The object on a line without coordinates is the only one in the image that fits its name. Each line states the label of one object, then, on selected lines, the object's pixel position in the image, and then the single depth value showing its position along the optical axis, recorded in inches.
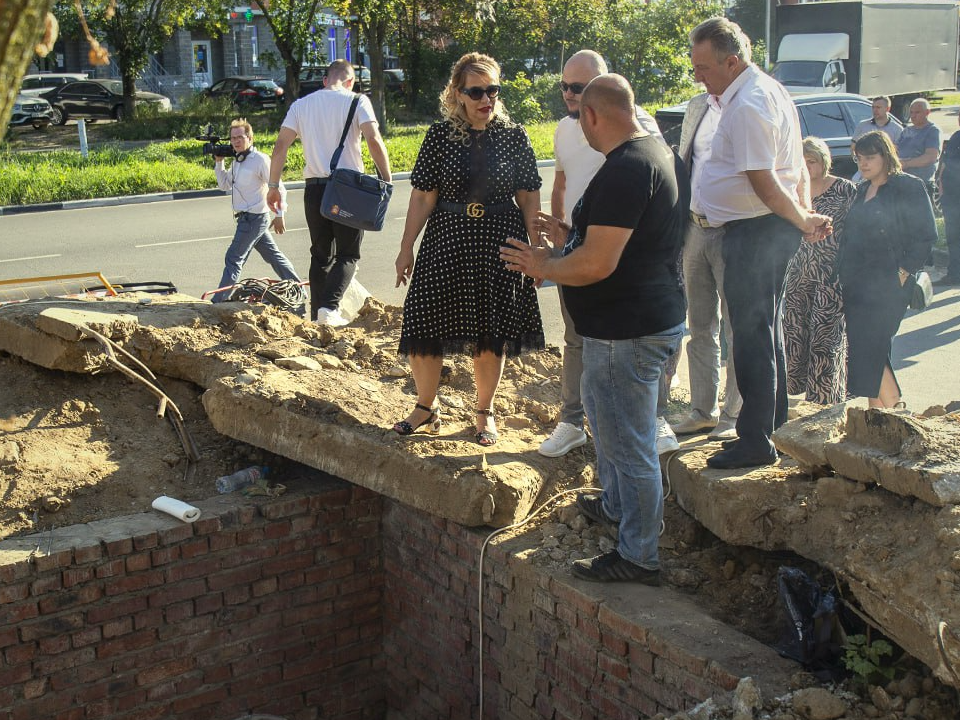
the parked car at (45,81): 1294.3
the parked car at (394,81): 1359.5
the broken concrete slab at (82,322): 207.6
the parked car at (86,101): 1176.8
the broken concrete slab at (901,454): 137.7
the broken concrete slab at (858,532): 126.8
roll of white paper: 190.1
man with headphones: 339.9
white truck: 865.5
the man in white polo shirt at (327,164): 269.3
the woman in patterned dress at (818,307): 231.9
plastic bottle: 205.3
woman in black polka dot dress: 183.9
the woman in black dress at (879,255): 225.9
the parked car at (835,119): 579.8
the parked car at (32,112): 1105.4
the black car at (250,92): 1289.4
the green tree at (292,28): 1079.6
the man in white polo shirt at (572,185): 187.8
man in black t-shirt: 143.6
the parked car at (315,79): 1303.6
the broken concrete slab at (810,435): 160.7
